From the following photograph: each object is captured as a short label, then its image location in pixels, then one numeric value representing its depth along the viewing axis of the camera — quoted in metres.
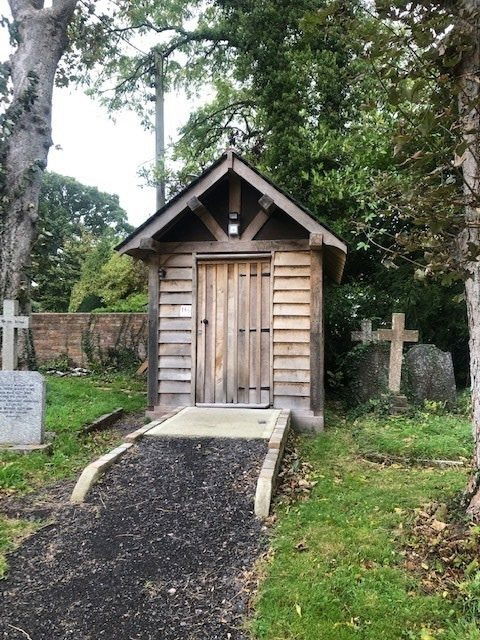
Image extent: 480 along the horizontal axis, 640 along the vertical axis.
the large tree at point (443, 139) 3.00
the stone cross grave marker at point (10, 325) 6.40
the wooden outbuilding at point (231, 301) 7.33
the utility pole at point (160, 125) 14.80
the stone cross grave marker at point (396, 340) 8.10
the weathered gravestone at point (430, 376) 8.39
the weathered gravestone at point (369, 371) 8.80
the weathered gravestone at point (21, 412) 6.01
